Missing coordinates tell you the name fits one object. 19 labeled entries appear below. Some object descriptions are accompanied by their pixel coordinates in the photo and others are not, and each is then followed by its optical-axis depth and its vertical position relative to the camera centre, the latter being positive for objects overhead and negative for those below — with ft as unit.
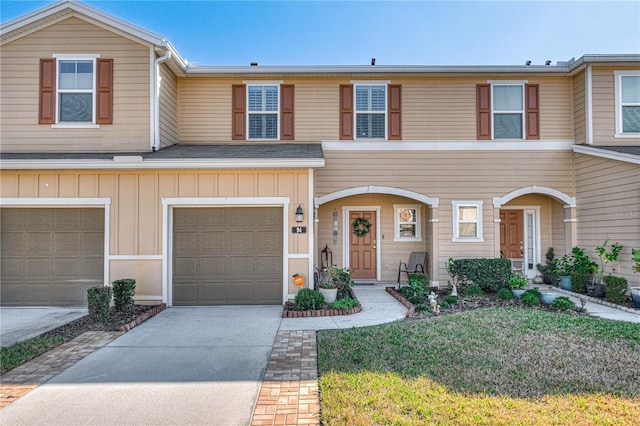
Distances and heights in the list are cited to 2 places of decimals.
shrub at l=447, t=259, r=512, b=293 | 27.94 -3.38
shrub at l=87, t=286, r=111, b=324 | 19.80 -4.11
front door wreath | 33.86 -0.05
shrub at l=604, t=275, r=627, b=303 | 24.57 -4.08
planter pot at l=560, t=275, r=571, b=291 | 29.56 -4.38
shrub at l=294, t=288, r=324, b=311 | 22.17 -4.34
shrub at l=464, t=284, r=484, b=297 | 26.66 -4.60
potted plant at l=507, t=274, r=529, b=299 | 25.99 -4.08
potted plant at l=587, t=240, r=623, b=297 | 26.17 -2.72
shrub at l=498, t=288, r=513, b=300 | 25.36 -4.59
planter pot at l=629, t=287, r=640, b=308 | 23.23 -4.28
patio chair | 31.69 -3.14
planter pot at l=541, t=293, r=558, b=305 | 23.68 -4.47
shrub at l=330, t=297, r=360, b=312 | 22.29 -4.69
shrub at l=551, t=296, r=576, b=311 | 22.57 -4.67
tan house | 24.40 +4.38
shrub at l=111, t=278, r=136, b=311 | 21.48 -3.88
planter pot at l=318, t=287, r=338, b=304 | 23.90 -4.29
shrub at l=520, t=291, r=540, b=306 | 23.73 -4.63
